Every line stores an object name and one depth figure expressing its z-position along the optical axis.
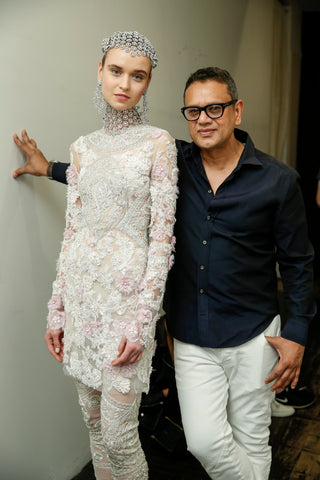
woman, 1.77
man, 1.94
